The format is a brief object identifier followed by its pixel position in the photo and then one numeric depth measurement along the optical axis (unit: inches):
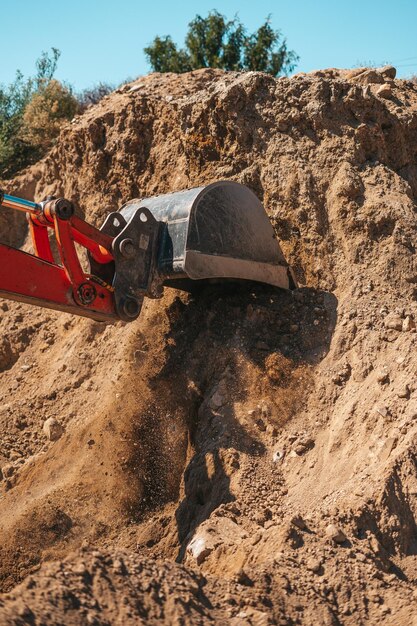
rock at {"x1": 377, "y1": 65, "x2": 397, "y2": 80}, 417.7
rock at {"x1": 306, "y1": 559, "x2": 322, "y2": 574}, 233.0
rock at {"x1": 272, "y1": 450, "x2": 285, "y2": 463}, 303.1
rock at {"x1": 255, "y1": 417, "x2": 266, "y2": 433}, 313.4
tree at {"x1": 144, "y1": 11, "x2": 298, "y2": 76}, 736.3
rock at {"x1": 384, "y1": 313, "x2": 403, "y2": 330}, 315.3
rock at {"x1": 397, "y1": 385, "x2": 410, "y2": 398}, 287.3
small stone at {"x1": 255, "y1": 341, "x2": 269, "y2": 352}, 332.2
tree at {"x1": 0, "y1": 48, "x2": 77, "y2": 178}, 556.3
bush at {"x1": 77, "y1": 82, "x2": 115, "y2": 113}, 655.8
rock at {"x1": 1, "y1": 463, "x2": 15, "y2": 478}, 337.7
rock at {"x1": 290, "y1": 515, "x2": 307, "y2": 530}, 246.1
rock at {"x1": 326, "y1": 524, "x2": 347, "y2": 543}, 243.4
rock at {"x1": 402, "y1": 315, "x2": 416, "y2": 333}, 313.0
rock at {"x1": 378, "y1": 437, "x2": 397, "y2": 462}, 271.9
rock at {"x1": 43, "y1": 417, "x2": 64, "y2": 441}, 343.0
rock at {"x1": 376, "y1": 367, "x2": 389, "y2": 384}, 299.0
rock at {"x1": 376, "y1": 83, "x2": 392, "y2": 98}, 390.3
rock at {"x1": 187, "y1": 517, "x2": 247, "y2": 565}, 251.4
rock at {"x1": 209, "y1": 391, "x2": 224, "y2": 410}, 323.3
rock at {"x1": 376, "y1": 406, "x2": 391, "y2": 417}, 285.3
